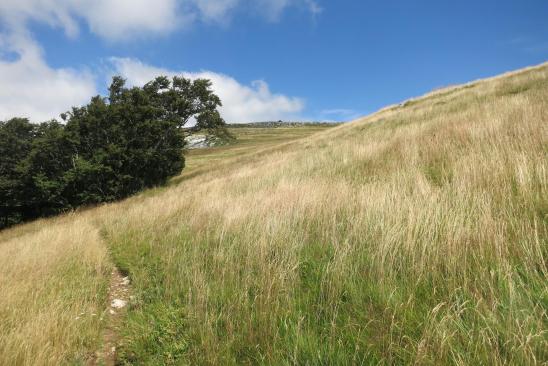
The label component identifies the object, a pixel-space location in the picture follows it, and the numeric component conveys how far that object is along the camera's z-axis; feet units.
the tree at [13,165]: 88.77
